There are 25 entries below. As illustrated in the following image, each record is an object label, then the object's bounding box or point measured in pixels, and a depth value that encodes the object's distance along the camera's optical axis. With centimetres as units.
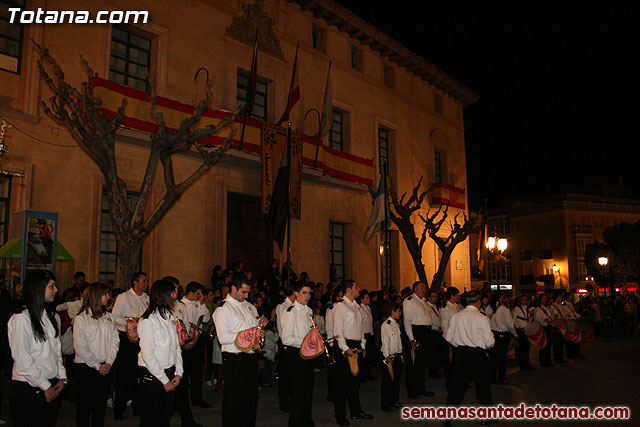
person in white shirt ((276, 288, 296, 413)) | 873
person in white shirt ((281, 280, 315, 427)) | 705
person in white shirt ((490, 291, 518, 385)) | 1177
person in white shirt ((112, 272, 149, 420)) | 783
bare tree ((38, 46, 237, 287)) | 1026
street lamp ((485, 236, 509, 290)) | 2030
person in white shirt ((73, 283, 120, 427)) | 603
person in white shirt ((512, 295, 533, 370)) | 1376
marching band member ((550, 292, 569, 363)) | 1477
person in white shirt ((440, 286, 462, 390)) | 1131
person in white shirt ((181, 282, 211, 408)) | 845
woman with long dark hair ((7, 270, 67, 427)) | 459
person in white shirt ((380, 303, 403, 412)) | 876
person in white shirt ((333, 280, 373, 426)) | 803
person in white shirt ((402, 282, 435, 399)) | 1006
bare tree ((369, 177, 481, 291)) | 2189
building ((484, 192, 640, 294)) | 5353
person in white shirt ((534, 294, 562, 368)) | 1439
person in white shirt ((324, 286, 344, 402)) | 883
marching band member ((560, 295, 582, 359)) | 1587
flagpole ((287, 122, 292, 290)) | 1559
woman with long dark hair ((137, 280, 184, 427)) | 515
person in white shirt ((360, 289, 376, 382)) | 1166
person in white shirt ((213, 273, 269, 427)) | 612
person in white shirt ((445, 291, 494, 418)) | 810
